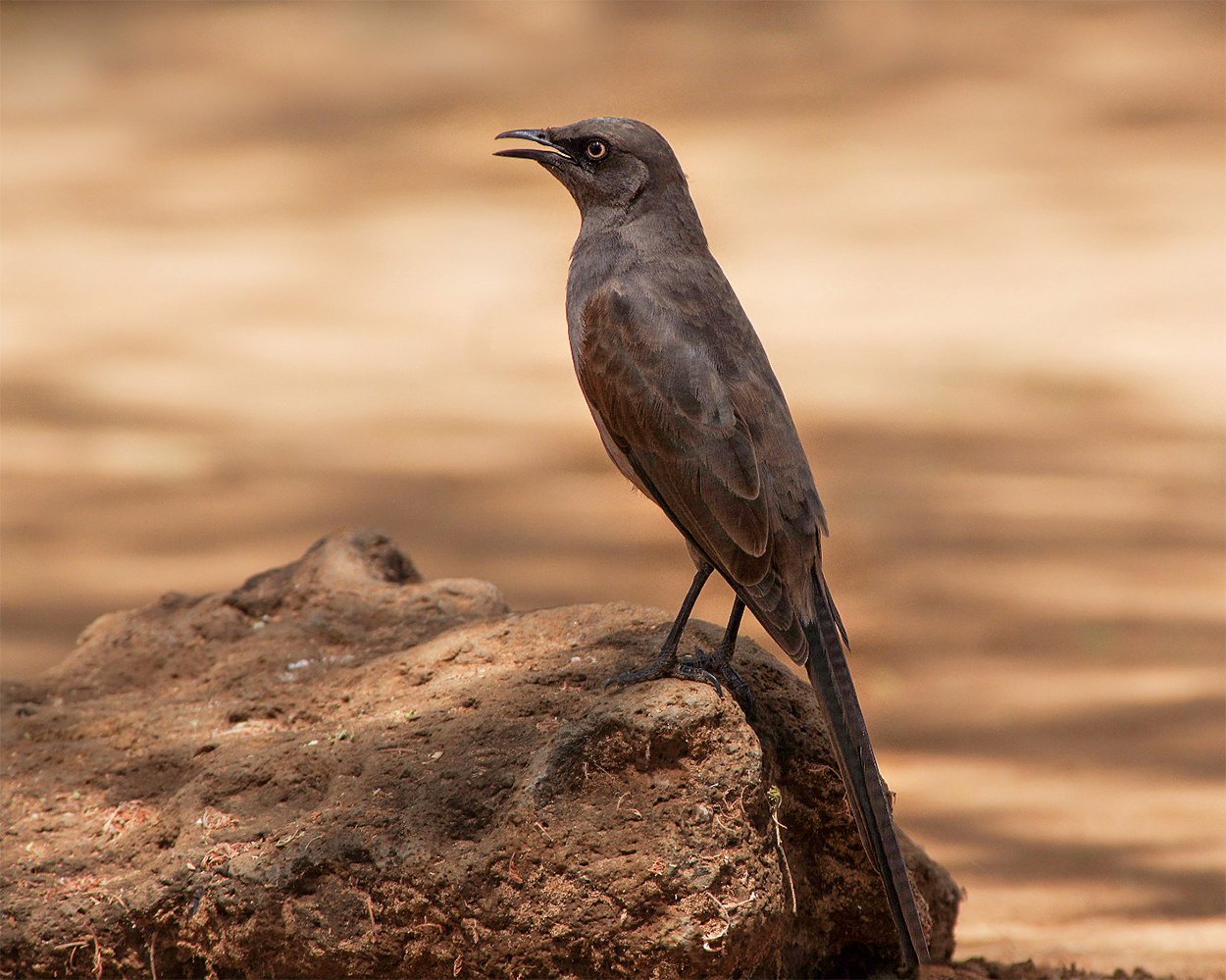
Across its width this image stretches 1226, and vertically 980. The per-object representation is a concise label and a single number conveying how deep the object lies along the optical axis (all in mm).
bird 7465
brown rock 6949
